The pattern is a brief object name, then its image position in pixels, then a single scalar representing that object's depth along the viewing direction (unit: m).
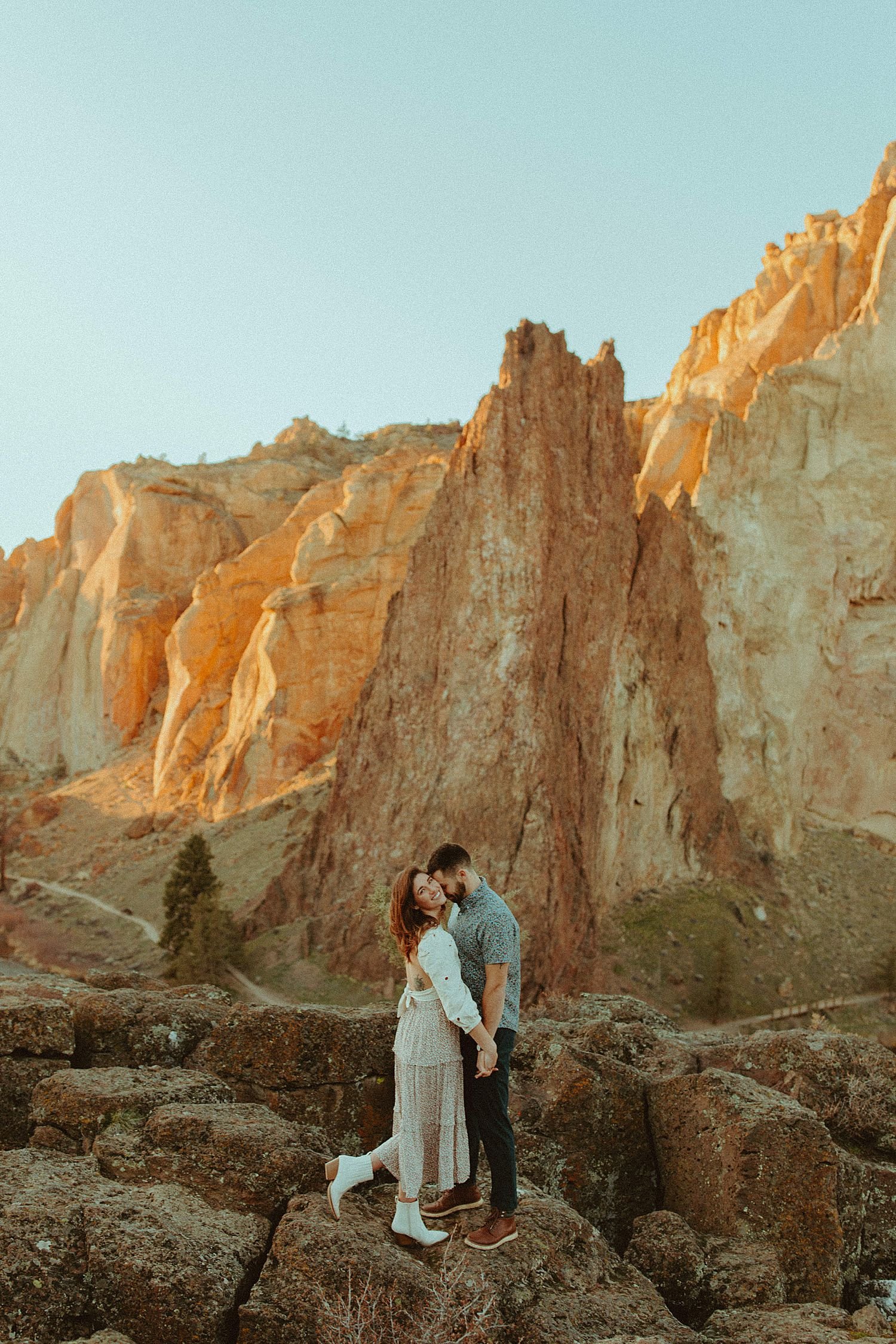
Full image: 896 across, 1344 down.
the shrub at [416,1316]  4.66
